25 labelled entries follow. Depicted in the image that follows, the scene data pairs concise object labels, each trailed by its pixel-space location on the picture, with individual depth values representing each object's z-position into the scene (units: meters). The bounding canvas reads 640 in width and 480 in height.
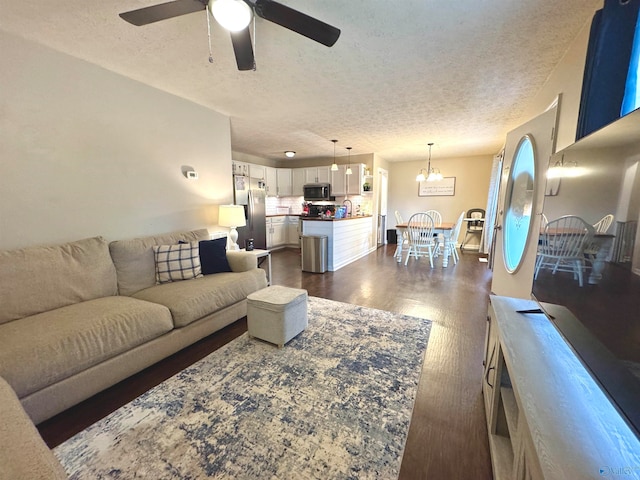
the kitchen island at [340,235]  4.59
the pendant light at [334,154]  4.81
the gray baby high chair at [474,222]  6.17
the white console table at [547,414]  0.62
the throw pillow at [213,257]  2.64
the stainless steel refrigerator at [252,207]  5.10
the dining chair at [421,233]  4.81
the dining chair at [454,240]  5.00
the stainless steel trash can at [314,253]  4.39
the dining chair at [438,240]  5.02
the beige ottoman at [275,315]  2.07
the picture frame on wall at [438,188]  6.67
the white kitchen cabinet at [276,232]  6.35
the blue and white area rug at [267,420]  1.17
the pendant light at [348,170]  5.49
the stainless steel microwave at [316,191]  6.34
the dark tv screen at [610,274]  0.70
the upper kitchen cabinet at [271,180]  6.40
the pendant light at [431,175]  5.43
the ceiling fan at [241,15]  1.26
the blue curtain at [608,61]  1.25
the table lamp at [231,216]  3.21
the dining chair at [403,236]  5.29
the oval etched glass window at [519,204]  2.41
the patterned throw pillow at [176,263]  2.40
